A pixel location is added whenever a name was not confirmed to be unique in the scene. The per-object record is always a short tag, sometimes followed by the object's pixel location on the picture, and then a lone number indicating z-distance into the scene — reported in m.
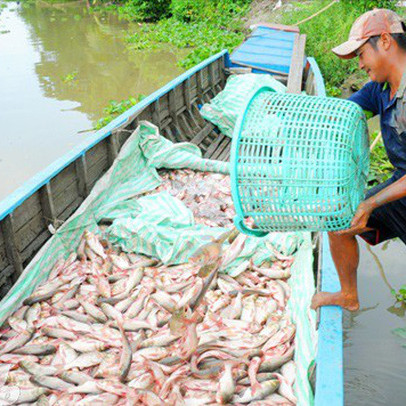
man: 2.52
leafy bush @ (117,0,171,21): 22.44
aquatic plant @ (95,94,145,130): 10.75
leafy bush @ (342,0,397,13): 12.12
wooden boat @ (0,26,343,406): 2.65
